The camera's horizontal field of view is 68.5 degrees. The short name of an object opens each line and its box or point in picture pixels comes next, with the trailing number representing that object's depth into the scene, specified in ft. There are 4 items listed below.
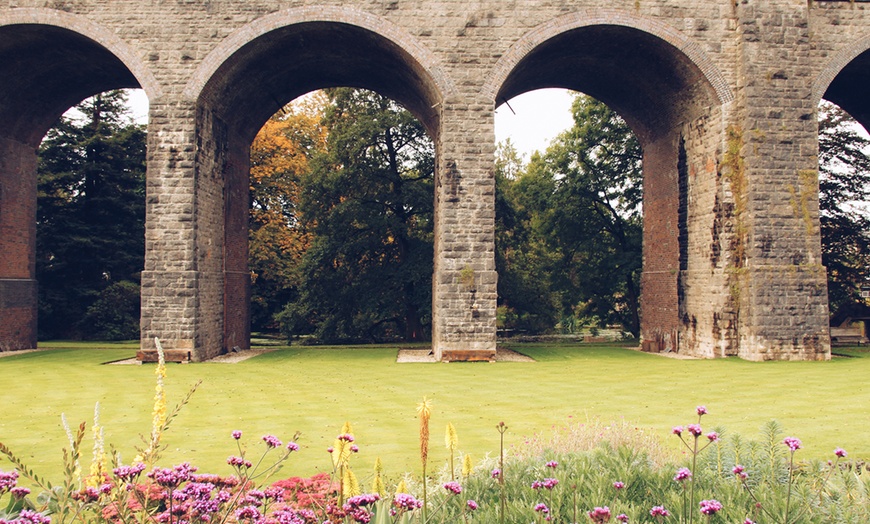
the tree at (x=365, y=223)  65.36
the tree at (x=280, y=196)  71.82
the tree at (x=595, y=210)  70.33
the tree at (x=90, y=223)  72.84
